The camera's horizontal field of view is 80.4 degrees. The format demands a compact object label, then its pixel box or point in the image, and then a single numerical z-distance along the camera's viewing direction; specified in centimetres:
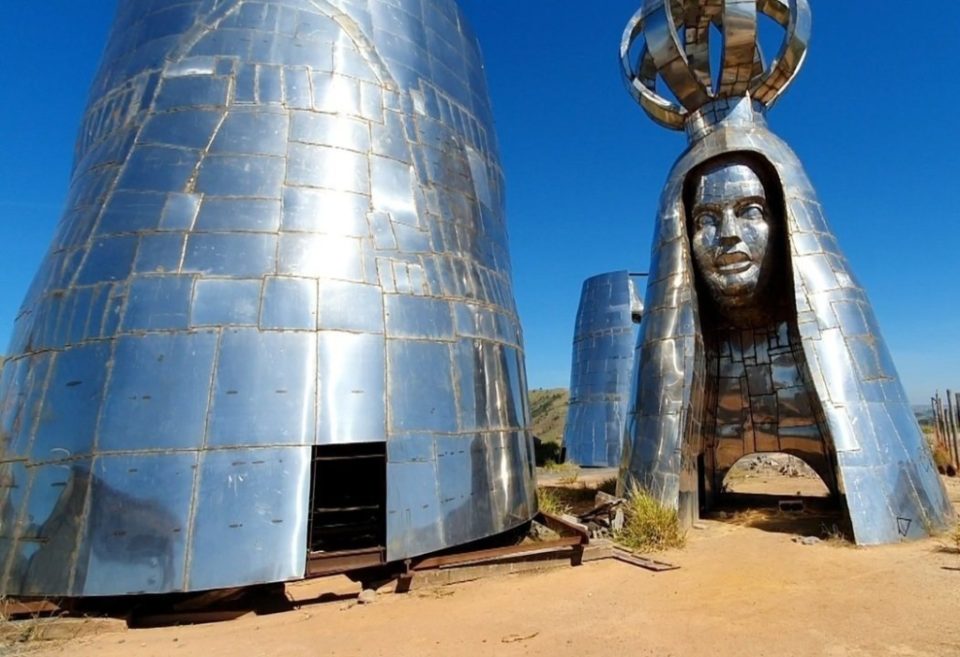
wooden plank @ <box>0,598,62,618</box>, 540
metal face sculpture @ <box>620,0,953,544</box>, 869
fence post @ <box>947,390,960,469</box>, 1794
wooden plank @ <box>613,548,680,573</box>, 744
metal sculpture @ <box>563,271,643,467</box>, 2350
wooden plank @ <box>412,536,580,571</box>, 668
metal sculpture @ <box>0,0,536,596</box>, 579
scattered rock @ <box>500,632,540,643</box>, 510
